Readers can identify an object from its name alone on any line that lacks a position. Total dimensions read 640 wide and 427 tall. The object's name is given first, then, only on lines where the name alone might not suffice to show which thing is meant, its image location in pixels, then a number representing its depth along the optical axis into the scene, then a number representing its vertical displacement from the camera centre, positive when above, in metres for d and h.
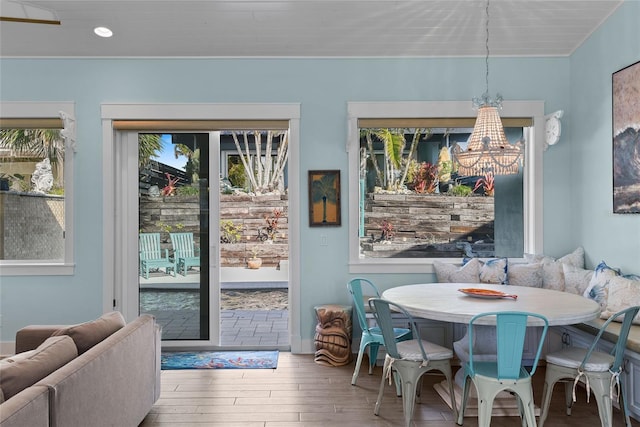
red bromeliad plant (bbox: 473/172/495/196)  4.29 +0.27
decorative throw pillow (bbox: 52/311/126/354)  2.16 -0.61
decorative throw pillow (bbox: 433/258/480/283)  3.86 -0.54
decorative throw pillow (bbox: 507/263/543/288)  3.79 -0.56
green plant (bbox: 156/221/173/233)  4.20 -0.14
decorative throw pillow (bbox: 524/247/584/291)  3.69 -0.48
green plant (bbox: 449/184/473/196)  4.31 +0.22
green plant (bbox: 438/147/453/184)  4.31 +0.45
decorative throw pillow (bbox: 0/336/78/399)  1.62 -0.61
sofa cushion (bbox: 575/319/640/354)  2.56 -0.77
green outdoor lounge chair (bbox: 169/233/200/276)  4.20 -0.38
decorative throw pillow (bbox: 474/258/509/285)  3.79 -0.53
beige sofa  1.53 -0.72
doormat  3.68 -1.30
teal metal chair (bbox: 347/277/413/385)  3.13 -0.89
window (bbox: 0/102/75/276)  4.04 +0.21
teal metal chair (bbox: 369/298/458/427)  2.55 -0.88
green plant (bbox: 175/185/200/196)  4.21 +0.22
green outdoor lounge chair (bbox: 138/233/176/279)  4.21 -0.39
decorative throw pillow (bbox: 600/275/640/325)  2.89 -0.56
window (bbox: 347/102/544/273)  4.21 +0.03
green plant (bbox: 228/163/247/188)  7.64 +0.65
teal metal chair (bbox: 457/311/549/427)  2.20 -0.85
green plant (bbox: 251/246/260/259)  7.55 -0.67
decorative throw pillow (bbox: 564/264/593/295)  3.46 -0.54
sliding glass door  4.20 -0.18
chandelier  2.72 +0.39
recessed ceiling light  3.65 +1.54
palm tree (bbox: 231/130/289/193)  7.52 +0.89
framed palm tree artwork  4.06 +0.14
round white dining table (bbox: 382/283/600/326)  2.41 -0.56
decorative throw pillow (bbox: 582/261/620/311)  3.13 -0.54
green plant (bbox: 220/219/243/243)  7.56 -0.33
